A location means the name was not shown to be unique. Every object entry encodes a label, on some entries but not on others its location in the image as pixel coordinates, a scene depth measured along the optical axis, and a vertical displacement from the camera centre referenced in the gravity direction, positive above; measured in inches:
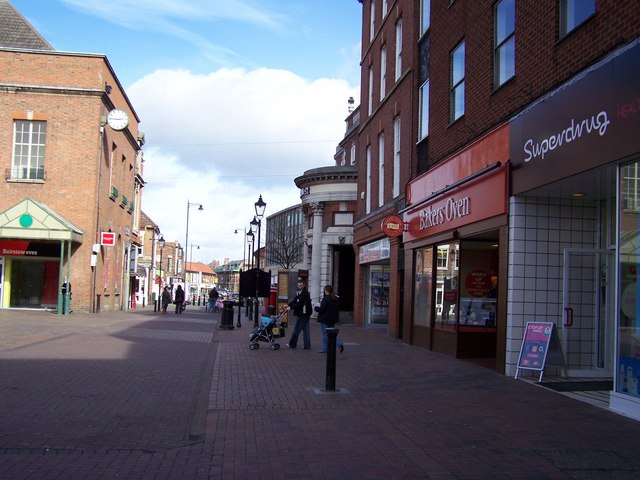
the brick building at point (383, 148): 781.9 +169.5
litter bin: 933.2 -71.0
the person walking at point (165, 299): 1342.3 -68.6
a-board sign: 417.7 -46.7
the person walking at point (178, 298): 1370.6 -66.8
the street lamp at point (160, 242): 1646.7 +73.6
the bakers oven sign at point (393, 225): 714.2 +52.5
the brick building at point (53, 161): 1057.5 +167.6
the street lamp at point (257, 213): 956.9 +93.6
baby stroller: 617.0 -61.9
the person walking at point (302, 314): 622.5 -42.6
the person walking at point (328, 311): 588.1 -36.5
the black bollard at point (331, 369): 377.1 -57.2
